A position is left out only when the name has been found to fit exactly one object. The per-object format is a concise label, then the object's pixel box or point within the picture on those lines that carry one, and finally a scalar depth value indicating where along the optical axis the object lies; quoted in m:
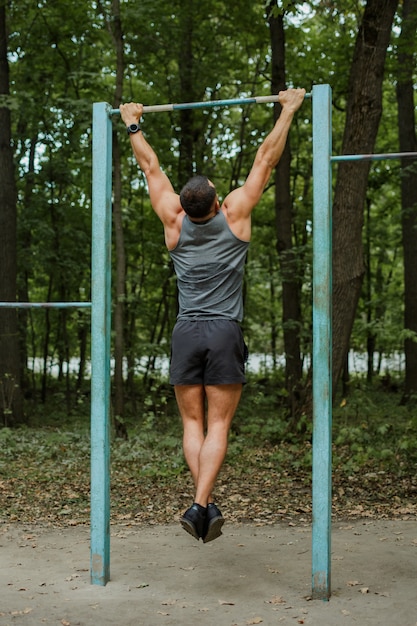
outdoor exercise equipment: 4.58
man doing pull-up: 4.52
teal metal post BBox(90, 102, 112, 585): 4.90
